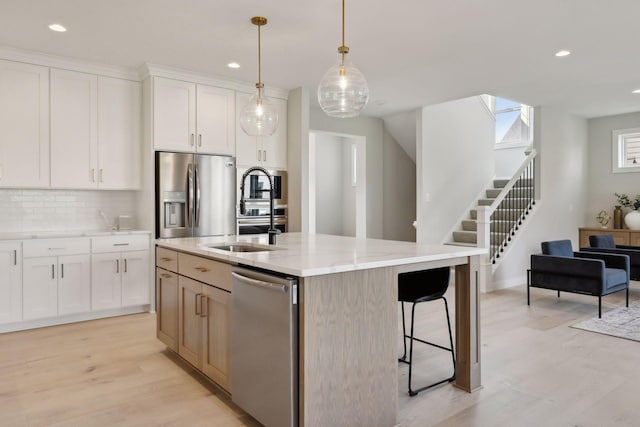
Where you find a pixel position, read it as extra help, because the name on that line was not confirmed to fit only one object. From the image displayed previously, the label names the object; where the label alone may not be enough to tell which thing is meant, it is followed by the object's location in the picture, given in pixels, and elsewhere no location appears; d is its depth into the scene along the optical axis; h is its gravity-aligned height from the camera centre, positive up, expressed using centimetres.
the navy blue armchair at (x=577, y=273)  441 -69
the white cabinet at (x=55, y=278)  402 -67
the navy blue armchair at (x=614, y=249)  555 -54
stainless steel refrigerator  469 +15
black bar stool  272 -49
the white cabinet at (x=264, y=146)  527 +79
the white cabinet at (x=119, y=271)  437 -66
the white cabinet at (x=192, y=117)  468 +103
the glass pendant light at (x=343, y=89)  284 +80
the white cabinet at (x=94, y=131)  436 +81
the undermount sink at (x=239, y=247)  294 -28
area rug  384 -110
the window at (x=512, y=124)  830 +167
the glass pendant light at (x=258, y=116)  361 +77
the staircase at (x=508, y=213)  636 -7
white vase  682 -18
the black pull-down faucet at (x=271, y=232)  302 -17
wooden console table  682 -42
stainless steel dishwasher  193 -67
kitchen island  192 -54
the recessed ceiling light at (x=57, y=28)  356 +151
